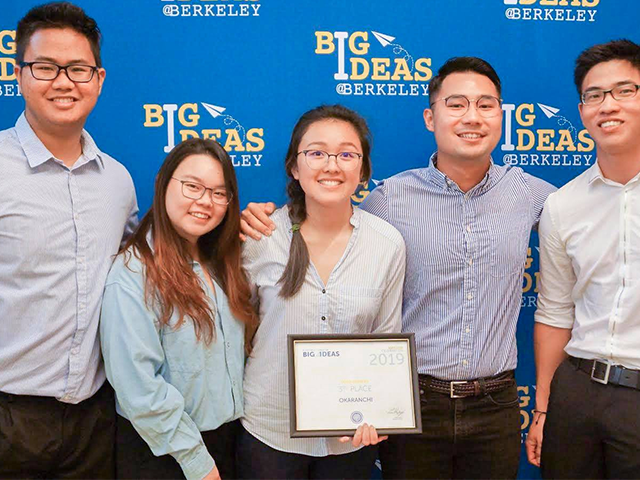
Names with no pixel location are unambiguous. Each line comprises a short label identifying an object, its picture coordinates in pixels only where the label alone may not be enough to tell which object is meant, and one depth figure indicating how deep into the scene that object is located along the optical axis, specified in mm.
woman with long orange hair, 1688
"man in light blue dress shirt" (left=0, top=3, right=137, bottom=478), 1759
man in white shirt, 1921
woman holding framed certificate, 1860
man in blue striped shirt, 2045
